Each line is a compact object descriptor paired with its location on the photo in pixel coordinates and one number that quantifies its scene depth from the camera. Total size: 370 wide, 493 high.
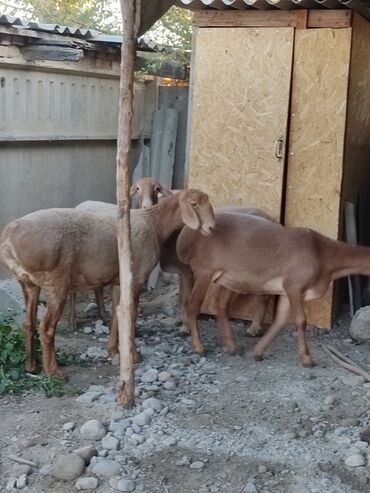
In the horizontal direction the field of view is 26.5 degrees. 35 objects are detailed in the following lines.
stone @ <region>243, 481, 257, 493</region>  4.70
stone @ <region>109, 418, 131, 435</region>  5.44
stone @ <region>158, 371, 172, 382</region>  6.49
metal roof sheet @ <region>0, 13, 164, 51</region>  7.81
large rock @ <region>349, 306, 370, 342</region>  7.73
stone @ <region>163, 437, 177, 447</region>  5.32
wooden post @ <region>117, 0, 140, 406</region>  5.53
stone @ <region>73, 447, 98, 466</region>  5.01
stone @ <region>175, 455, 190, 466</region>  5.04
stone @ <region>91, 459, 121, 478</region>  4.86
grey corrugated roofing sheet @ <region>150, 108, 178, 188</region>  10.15
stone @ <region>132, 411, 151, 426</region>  5.58
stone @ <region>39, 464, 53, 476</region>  4.89
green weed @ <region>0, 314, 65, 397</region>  6.10
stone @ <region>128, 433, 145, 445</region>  5.30
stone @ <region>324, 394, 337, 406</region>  6.20
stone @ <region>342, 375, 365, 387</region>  6.62
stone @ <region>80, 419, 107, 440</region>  5.36
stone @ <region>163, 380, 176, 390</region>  6.33
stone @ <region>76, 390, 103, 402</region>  5.95
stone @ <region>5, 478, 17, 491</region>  4.70
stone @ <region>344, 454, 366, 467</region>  5.08
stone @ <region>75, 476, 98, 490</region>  4.71
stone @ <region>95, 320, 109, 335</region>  7.75
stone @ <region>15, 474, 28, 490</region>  4.73
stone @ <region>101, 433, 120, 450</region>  5.20
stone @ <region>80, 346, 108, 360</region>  6.98
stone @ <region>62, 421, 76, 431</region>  5.48
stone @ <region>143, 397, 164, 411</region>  5.85
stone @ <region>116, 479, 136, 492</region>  4.69
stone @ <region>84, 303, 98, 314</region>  8.49
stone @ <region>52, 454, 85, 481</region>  4.82
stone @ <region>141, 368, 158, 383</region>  6.43
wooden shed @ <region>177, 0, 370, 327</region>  7.62
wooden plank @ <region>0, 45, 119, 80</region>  8.02
